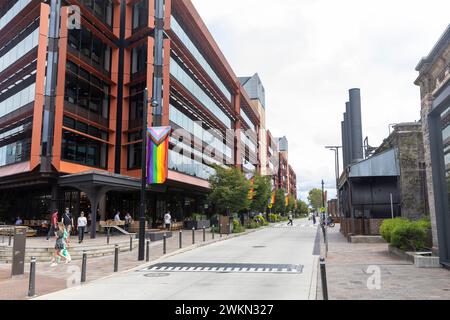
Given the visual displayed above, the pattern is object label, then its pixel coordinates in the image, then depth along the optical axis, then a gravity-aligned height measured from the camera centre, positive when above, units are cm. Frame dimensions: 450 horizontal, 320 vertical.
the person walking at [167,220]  3248 -79
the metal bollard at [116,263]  1342 -178
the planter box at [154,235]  2566 -159
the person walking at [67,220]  1825 -42
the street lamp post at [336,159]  4299 +583
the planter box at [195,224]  4050 -141
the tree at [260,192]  4603 +212
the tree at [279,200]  7762 +196
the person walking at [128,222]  3092 -89
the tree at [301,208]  14988 +77
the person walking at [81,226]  2092 -81
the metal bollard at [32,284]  945 -174
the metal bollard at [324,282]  767 -140
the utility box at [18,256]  1255 -141
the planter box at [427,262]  1306 -173
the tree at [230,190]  3559 +182
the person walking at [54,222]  2263 -68
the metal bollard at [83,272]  1129 -175
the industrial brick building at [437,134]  1305 +271
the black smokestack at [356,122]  3341 +744
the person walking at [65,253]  1553 -166
